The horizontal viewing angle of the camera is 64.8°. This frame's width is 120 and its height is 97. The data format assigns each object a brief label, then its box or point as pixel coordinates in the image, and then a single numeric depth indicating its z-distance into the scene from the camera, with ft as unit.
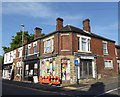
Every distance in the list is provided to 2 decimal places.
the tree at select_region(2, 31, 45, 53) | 86.00
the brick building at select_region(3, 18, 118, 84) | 40.38
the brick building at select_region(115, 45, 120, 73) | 57.26
